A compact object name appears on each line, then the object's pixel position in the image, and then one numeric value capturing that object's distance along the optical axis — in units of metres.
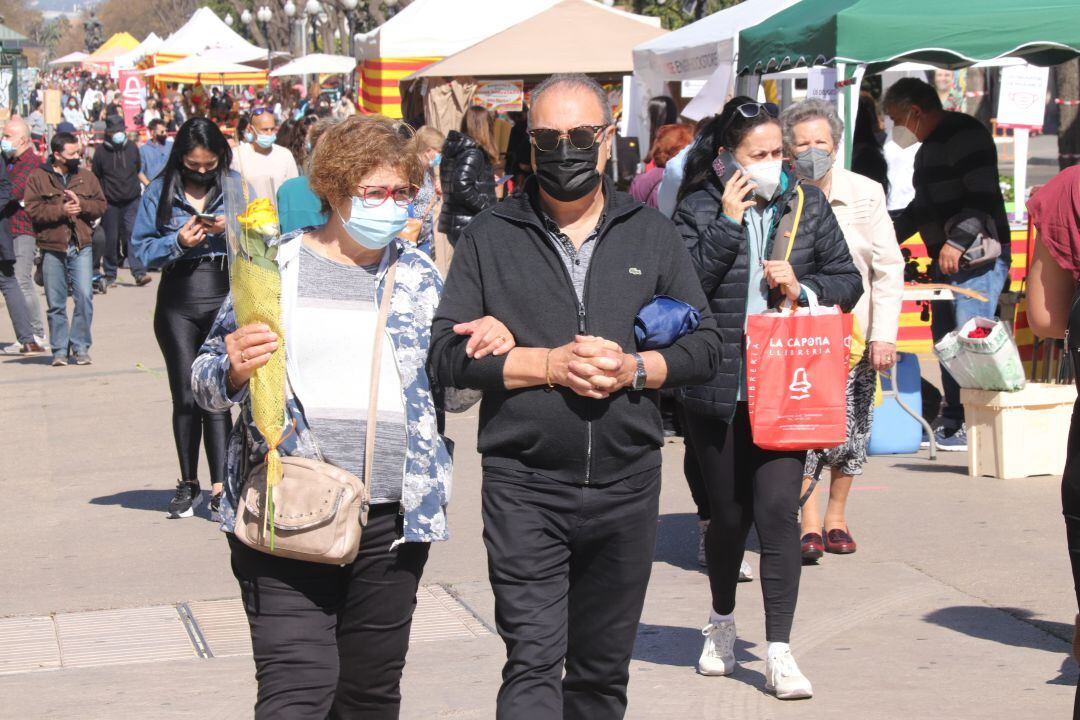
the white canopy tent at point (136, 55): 49.51
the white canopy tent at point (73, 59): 62.20
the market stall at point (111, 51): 58.88
